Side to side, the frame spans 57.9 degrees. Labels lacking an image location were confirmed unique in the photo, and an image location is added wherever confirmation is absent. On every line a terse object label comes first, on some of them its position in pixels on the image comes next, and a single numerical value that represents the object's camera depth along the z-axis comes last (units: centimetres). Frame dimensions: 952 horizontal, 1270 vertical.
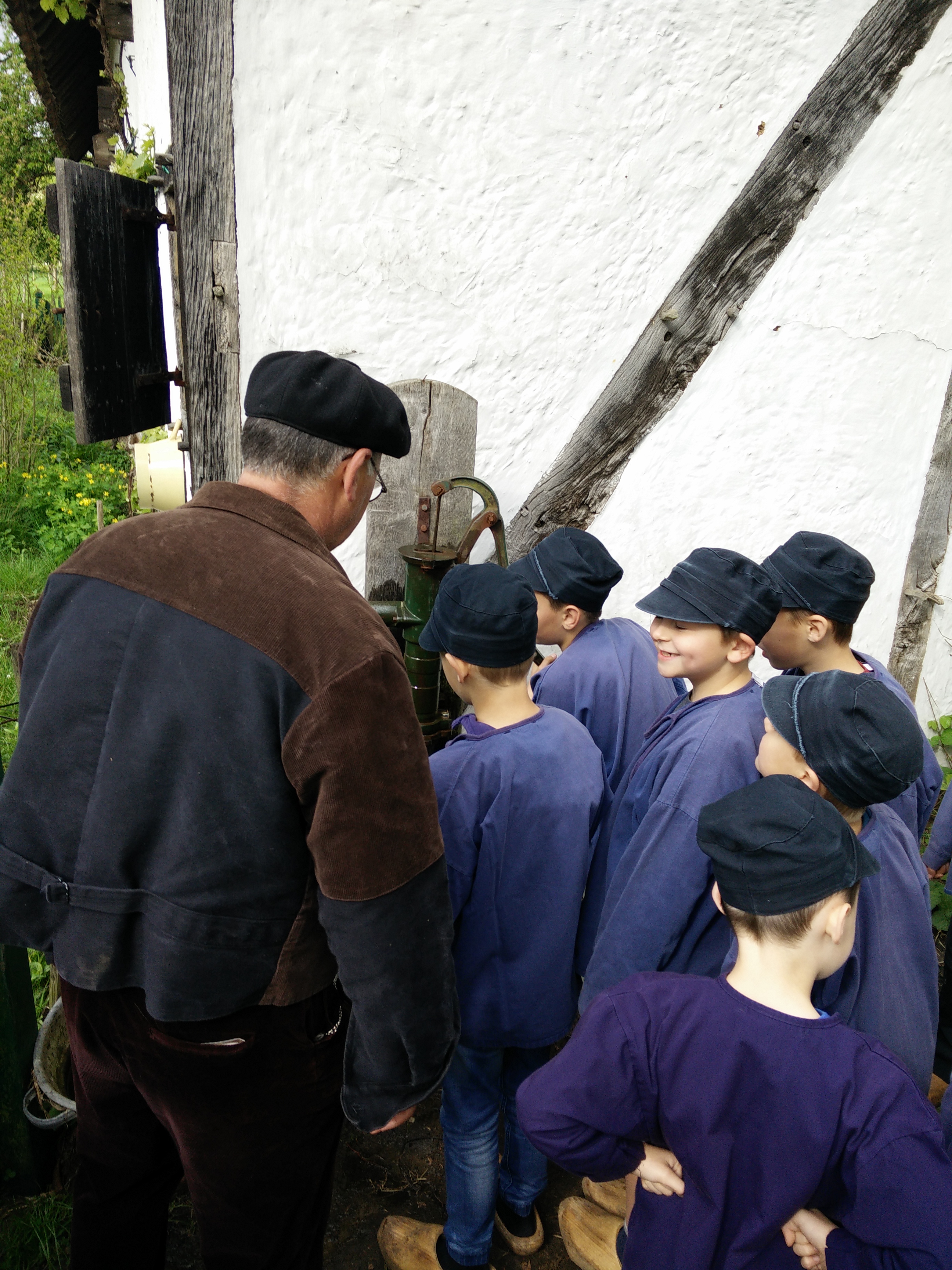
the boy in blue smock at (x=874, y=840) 148
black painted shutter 214
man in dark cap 121
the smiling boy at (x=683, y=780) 168
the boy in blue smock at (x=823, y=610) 210
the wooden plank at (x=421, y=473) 276
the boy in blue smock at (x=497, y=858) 176
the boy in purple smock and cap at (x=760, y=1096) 117
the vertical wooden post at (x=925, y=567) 359
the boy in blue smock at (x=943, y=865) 256
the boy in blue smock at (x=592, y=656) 239
